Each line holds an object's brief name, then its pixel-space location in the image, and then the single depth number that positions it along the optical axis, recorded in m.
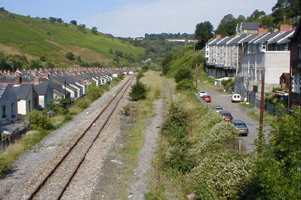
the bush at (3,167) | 16.26
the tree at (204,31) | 104.06
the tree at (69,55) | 153.50
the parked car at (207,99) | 42.75
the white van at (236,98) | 42.38
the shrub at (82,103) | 43.59
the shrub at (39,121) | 28.27
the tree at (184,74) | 70.57
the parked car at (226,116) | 27.67
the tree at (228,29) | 104.88
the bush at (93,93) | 53.69
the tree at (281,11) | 82.67
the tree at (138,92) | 50.91
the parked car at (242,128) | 23.81
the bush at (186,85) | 56.05
